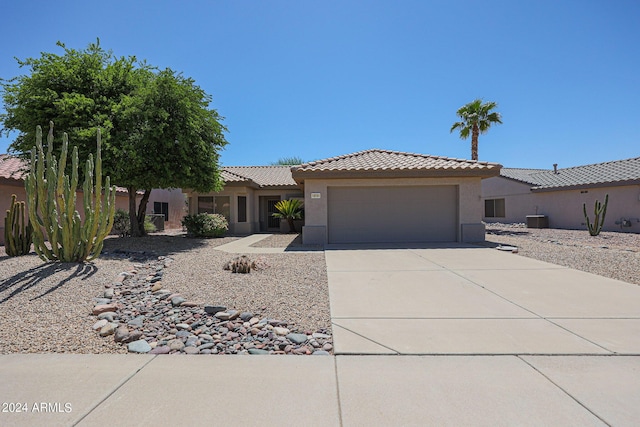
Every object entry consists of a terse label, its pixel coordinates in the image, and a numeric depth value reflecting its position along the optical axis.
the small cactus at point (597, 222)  16.42
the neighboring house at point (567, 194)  18.20
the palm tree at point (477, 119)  22.95
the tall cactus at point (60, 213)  7.01
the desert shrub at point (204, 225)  15.95
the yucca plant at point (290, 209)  18.52
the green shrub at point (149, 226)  19.02
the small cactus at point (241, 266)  7.44
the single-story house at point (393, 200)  12.83
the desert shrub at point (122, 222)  17.27
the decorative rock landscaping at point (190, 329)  3.77
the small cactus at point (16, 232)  8.34
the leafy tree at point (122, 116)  11.12
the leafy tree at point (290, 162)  48.78
